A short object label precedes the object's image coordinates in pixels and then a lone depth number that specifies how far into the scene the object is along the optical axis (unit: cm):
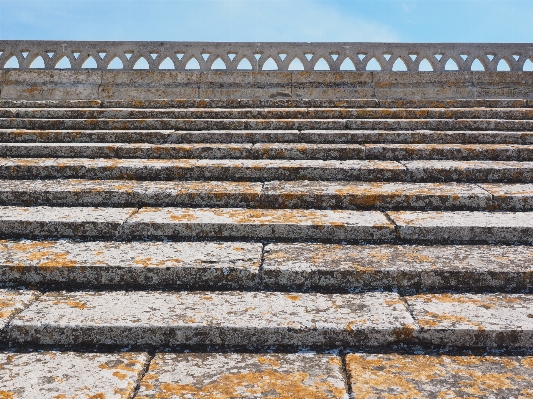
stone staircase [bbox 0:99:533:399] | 150
